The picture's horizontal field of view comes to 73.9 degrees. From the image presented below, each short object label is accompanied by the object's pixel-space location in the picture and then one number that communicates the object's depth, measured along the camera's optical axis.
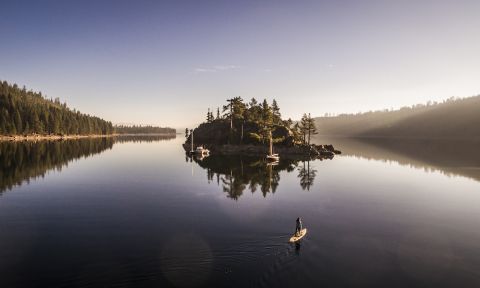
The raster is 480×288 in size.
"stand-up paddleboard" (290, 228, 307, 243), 27.93
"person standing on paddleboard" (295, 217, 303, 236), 28.99
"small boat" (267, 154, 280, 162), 101.12
